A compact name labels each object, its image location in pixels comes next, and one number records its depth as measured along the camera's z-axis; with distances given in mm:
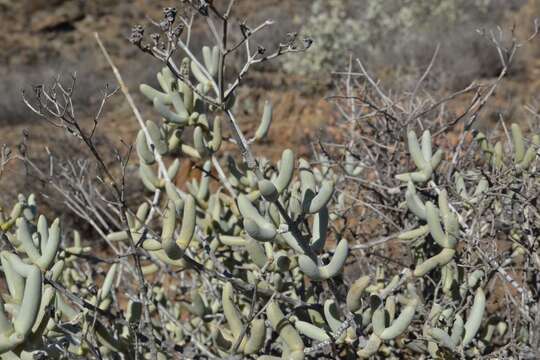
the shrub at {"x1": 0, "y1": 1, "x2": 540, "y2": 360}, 1229
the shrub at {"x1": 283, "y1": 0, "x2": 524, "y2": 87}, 6092
